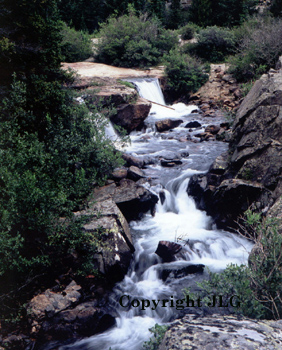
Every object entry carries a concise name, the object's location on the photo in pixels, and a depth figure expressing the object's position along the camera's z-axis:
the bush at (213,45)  21.36
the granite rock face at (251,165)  7.25
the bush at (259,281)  3.91
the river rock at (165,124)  14.00
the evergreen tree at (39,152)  5.40
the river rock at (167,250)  6.89
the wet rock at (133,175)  9.38
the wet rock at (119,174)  8.77
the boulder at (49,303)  5.09
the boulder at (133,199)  7.99
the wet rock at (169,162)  10.70
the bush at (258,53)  15.59
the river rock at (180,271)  6.47
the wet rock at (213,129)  13.02
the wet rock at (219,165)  8.89
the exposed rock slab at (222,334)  2.58
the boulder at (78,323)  5.09
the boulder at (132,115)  12.58
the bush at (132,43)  20.20
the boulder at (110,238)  6.23
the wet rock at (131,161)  10.23
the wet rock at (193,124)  14.26
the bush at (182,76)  18.47
